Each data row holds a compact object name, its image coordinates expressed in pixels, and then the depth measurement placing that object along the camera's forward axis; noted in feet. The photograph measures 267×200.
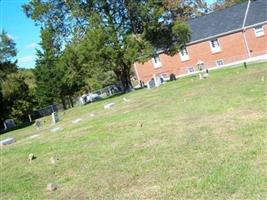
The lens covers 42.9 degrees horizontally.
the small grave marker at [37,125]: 66.41
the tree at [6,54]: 122.45
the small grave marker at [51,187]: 23.10
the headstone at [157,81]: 86.88
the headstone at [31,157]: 32.53
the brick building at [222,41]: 111.60
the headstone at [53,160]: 29.74
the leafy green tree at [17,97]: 117.17
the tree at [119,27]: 96.99
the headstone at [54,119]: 65.63
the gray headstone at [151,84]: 86.44
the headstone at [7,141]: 50.46
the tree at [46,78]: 123.00
